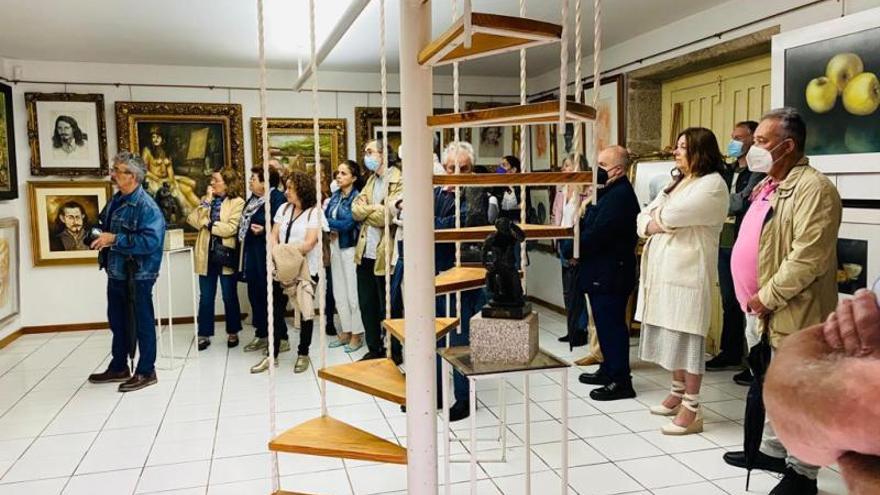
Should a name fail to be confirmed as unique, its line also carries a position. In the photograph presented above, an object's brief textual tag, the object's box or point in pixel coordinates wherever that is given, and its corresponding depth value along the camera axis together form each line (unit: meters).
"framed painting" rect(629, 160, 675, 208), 4.51
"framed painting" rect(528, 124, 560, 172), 6.49
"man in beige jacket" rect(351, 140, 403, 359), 4.36
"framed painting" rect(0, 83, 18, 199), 5.30
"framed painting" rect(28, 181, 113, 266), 5.74
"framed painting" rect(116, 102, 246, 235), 5.91
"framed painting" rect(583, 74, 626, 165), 5.30
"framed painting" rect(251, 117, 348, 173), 6.27
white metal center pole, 1.91
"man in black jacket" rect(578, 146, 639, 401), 3.54
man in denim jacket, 3.96
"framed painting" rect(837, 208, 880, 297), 3.24
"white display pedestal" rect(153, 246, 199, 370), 4.60
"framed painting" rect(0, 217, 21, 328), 5.33
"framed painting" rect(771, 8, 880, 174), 3.18
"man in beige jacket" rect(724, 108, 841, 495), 2.38
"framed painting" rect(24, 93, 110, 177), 5.66
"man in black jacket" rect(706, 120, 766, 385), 3.79
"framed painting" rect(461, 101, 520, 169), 6.80
